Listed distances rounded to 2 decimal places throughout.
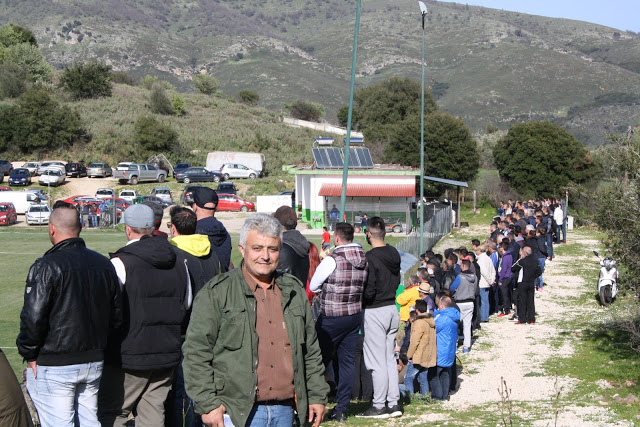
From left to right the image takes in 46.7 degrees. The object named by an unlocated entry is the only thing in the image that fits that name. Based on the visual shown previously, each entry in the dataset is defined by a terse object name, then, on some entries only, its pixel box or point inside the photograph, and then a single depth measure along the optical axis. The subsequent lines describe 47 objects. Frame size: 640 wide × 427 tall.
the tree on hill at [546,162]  50.62
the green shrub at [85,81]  85.53
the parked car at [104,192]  47.00
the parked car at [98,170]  57.91
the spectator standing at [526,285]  14.70
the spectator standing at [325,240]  11.94
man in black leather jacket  4.64
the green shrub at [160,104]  84.88
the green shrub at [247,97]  113.88
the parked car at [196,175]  56.69
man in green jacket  4.08
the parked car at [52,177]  52.84
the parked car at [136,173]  55.22
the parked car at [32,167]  57.25
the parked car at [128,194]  46.33
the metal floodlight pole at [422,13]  23.31
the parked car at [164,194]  46.62
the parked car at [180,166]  59.28
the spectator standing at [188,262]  5.93
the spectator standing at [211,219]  7.20
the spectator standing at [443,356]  9.19
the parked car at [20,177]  52.75
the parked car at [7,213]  38.75
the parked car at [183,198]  45.52
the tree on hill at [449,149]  54.12
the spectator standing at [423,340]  8.96
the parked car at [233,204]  47.00
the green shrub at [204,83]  117.19
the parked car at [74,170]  57.00
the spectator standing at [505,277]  15.61
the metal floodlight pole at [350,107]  15.52
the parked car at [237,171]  60.31
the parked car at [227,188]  51.58
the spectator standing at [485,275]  14.91
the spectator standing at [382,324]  7.53
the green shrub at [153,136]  66.94
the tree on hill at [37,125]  65.69
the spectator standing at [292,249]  7.02
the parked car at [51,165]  55.00
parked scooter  16.58
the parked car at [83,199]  41.25
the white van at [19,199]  43.75
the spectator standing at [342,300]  7.02
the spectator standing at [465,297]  12.45
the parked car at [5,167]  56.15
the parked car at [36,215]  38.62
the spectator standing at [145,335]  5.21
